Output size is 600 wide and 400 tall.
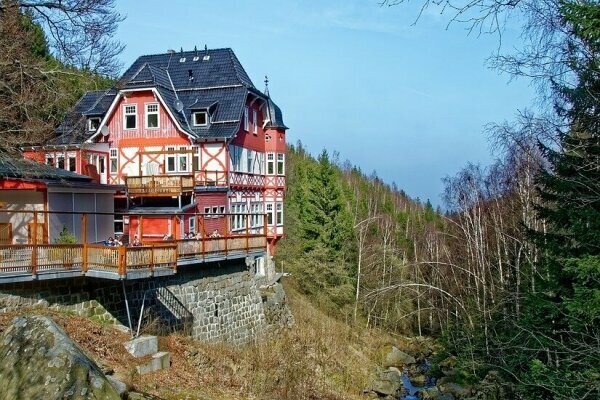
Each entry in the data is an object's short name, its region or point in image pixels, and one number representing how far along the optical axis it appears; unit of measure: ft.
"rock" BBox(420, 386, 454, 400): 76.04
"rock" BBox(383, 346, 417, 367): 98.68
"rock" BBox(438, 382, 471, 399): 73.50
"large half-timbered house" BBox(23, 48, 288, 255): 85.25
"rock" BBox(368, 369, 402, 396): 77.88
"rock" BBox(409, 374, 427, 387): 88.22
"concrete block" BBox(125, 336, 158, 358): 42.47
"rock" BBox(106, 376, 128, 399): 27.91
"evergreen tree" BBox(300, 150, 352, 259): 118.11
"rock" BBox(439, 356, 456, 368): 92.48
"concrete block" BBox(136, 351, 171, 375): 39.91
